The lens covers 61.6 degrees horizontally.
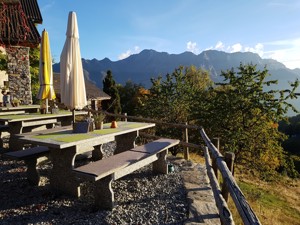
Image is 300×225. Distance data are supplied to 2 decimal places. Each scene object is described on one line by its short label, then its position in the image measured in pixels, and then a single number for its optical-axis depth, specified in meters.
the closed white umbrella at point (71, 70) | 5.21
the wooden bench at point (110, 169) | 3.71
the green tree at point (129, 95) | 36.04
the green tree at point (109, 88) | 32.12
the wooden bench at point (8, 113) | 7.95
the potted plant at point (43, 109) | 7.75
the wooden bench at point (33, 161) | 4.86
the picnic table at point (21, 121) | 6.48
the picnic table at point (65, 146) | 4.27
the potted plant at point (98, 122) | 5.54
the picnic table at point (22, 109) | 8.69
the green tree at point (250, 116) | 10.45
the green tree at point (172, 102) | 12.90
